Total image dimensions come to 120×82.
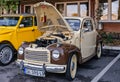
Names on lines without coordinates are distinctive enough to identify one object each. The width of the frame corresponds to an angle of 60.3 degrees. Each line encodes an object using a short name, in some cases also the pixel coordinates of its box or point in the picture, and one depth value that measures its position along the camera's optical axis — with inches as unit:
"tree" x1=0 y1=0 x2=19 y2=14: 228.8
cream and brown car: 102.6
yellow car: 137.9
